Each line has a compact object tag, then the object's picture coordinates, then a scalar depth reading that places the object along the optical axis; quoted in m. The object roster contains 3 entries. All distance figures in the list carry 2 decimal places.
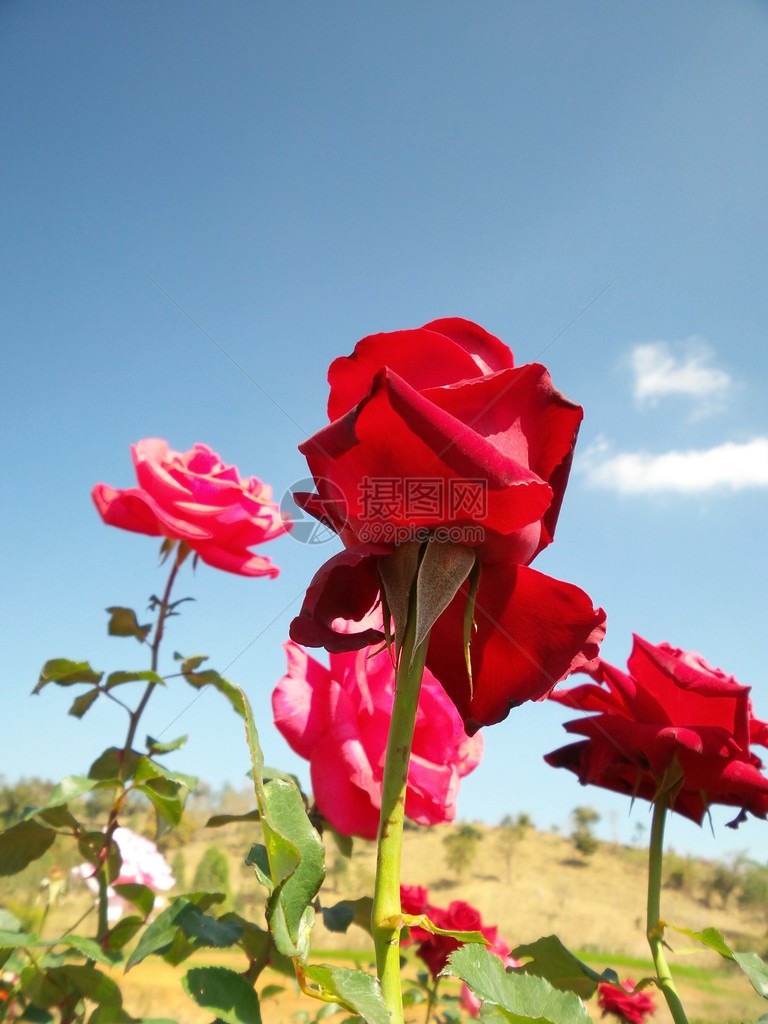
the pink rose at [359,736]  0.55
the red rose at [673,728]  0.59
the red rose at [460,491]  0.32
